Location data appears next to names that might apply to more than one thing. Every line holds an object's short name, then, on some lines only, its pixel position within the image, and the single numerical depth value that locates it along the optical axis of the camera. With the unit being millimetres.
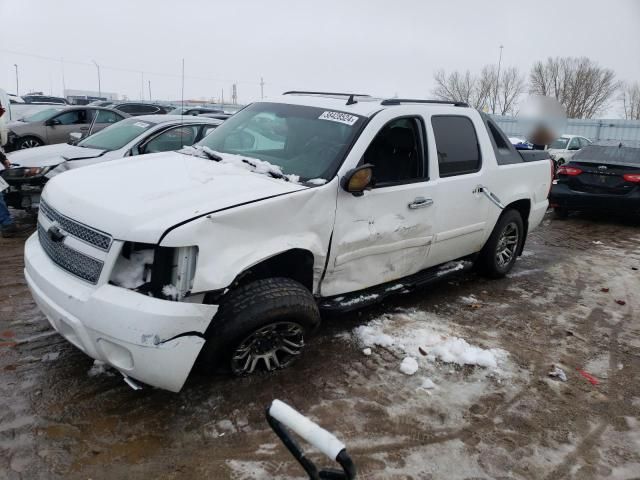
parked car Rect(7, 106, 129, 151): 12438
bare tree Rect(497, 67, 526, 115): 41844
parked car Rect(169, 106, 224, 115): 16484
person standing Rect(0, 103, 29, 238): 6504
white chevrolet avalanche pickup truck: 2789
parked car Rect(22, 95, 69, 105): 27227
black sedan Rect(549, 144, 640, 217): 8891
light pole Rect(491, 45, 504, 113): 42781
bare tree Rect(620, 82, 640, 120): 47438
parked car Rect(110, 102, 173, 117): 17703
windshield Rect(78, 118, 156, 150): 7227
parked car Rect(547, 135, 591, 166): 18141
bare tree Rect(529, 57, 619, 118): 41250
